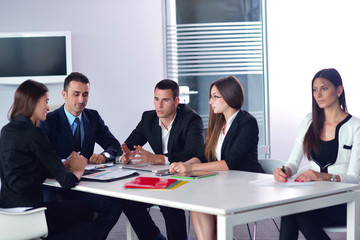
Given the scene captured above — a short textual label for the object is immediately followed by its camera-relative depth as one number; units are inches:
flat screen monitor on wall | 228.5
